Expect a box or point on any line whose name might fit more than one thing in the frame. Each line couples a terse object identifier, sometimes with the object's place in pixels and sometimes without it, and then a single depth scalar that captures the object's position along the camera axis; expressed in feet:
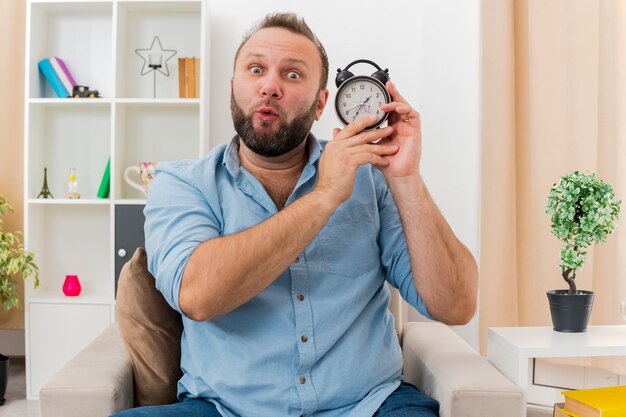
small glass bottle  10.85
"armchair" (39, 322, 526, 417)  5.15
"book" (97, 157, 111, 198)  10.87
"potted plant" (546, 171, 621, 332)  6.27
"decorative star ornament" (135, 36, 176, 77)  11.29
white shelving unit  10.60
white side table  5.50
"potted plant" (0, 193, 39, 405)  10.10
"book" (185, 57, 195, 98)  10.84
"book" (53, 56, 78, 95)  11.03
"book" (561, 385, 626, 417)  5.15
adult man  5.16
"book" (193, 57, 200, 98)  10.84
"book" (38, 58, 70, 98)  10.91
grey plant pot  6.26
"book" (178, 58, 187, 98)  10.86
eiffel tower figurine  10.94
